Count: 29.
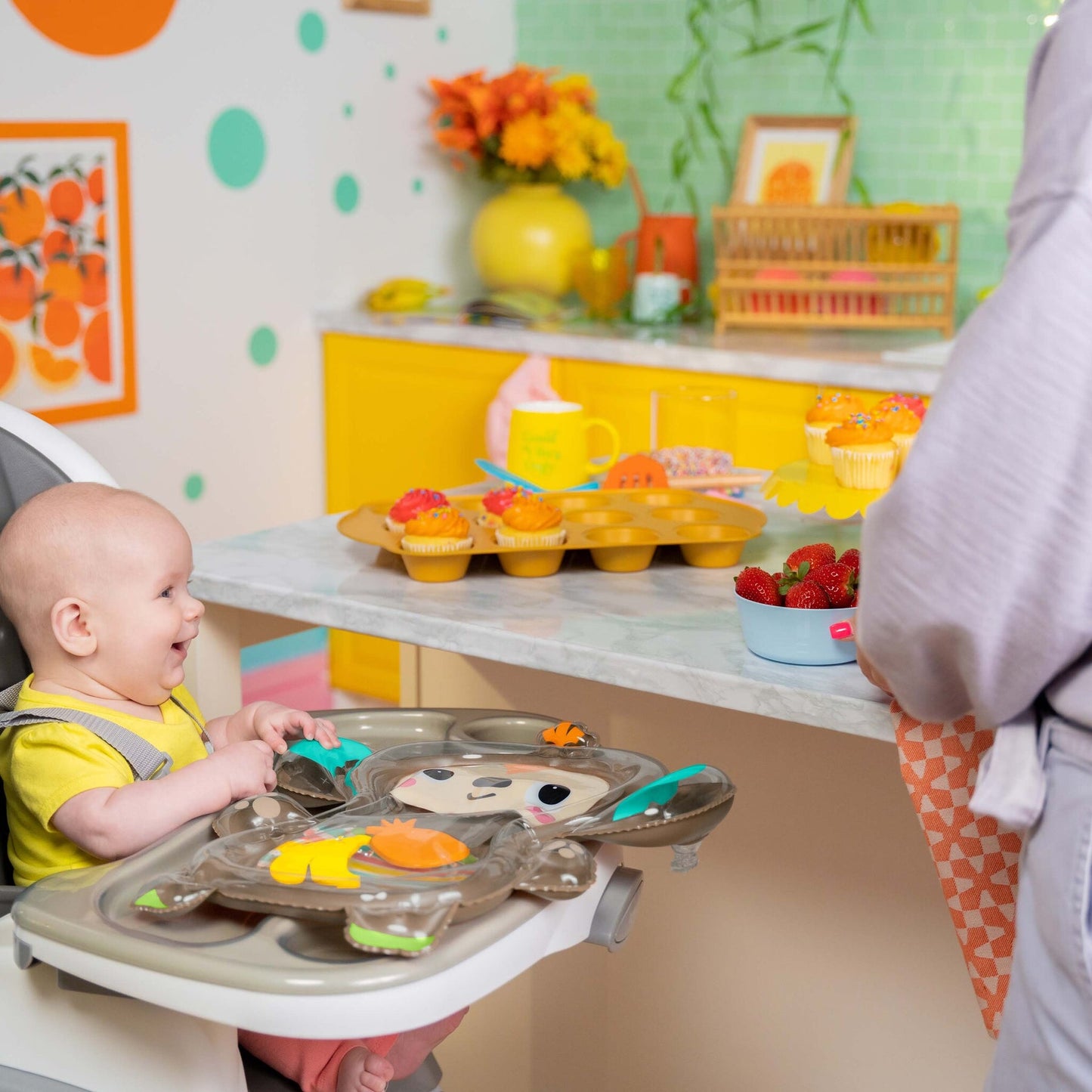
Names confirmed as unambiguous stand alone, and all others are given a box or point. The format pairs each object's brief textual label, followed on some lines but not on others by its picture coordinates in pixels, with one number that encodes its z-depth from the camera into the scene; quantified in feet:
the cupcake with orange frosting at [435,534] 4.93
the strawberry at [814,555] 4.30
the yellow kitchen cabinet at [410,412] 9.78
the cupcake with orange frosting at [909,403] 5.57
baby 3.60
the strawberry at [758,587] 4.21
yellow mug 6.27
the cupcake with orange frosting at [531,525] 5.01
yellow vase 11.18
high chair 2.72
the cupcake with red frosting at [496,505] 5.27
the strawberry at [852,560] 4.29
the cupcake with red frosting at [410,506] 5.12
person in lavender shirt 2.58
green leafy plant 10.74
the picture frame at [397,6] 10.52
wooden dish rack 9.70
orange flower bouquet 10.84
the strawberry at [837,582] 4.18
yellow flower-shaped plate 5.11
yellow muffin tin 5.03
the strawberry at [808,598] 4.13
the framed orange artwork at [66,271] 8.52
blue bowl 4.11
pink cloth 9.26
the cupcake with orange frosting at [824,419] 5.57
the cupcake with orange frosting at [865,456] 5.15
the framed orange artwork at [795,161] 10.65
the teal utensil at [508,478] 5.84
